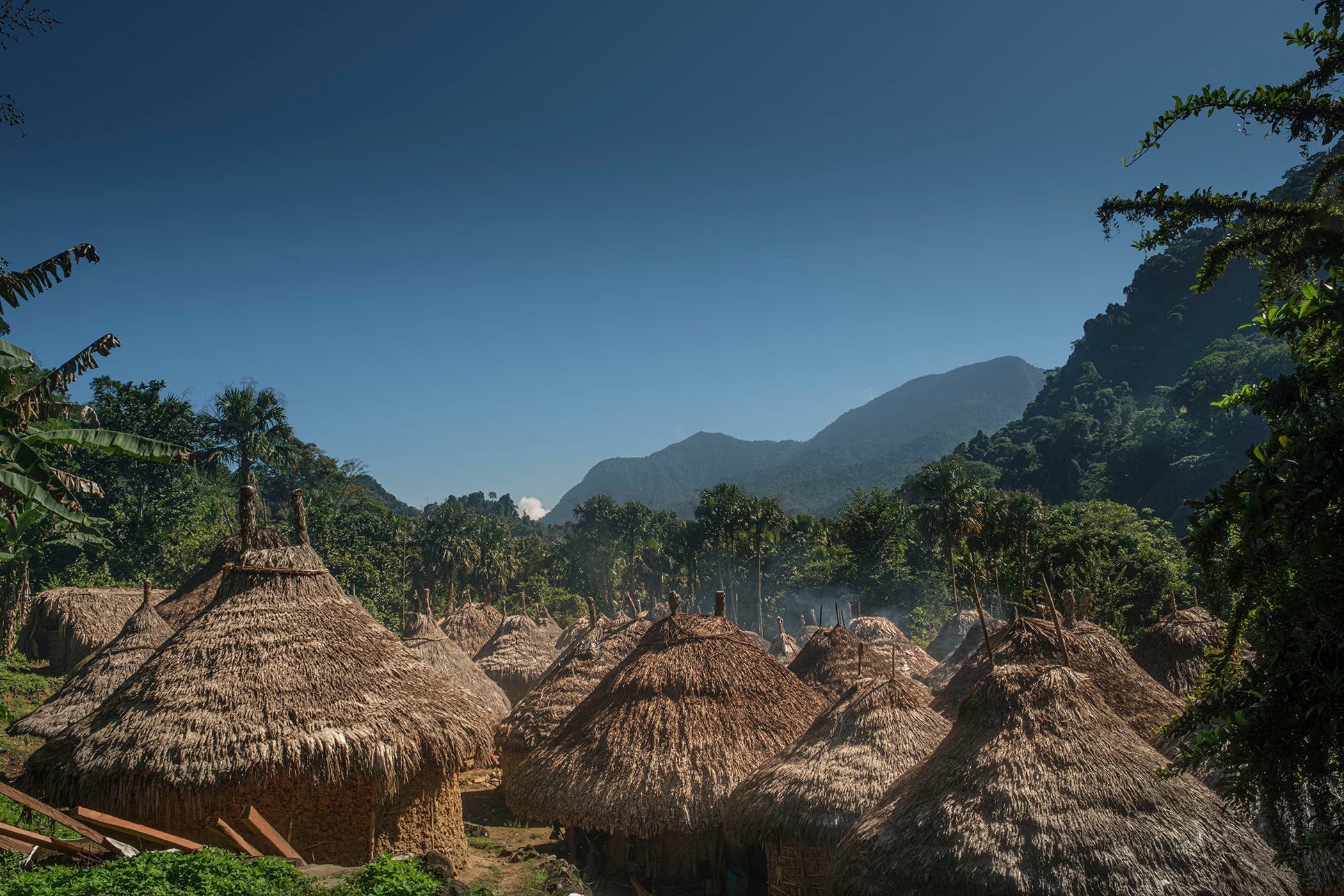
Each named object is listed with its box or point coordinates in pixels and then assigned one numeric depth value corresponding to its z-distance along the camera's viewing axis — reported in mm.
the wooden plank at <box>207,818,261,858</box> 9609
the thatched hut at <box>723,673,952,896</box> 10391
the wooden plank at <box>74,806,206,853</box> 9180
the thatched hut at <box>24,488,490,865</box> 10055
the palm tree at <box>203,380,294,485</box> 43406
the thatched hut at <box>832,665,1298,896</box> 7535
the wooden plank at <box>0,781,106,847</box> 8469
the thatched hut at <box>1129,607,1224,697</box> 14219
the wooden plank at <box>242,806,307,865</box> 9773
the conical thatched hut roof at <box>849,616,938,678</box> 24703
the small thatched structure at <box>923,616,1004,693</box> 22391
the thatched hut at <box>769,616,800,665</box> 30297
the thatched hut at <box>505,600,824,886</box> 11859
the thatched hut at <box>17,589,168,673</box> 26172
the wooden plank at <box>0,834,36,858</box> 8469
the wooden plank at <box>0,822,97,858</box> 8531
